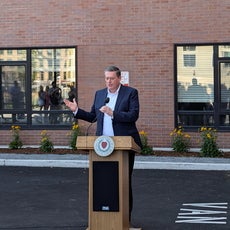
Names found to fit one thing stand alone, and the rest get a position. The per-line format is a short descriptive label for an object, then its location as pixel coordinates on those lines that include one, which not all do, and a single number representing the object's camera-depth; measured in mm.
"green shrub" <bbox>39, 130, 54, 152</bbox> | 14359
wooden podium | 6125
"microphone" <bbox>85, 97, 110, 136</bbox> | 6223
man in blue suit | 6359
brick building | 14719
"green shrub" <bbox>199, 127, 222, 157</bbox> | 13375
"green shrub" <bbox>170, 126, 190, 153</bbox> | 14008
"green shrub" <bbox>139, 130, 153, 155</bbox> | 13734
